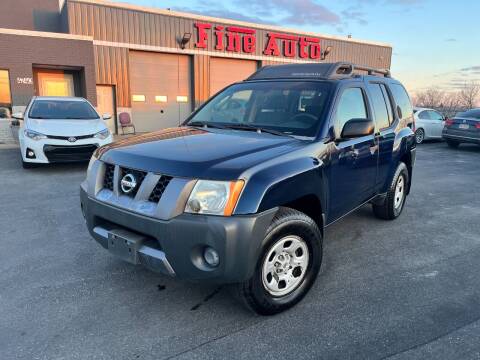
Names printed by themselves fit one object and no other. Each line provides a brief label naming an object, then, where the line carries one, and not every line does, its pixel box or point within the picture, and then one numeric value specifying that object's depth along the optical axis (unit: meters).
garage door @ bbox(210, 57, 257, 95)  19.83
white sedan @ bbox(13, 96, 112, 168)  7.66
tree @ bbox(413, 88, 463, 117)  38.72
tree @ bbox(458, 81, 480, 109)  37.22
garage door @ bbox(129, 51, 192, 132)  17.94
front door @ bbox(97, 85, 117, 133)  17.25
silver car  15.31
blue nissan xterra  2.47
